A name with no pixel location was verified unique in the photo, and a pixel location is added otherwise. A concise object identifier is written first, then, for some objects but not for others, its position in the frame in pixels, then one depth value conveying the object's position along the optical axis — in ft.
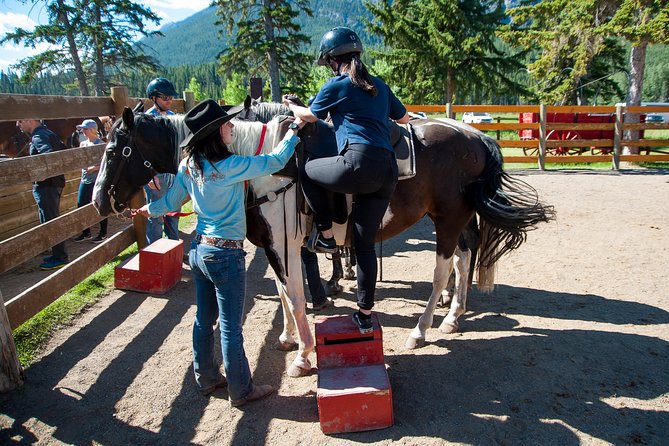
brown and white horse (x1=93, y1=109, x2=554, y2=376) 10.94
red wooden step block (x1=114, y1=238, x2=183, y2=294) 17.75
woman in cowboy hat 9.23
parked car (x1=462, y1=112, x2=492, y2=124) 144.77
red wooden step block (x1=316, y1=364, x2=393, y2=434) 9.39
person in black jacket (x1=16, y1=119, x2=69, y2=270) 21.22
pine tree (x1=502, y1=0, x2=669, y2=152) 45.16
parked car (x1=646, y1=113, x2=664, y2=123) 130.21
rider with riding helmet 9.73
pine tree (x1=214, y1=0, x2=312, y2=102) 75.46
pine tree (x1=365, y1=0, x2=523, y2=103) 79.30
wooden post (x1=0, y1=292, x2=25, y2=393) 10.98
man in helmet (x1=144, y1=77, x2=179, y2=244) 18.38
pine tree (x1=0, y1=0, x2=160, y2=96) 68.80
